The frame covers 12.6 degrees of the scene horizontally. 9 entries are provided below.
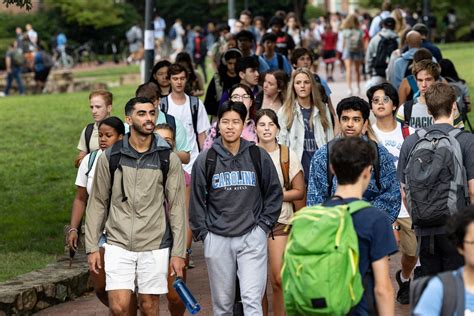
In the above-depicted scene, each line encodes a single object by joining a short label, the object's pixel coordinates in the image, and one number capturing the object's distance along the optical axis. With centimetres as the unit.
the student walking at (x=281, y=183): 1505
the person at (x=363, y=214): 972
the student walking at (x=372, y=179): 1265
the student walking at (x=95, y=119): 1695
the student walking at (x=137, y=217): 1354
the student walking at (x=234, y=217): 1378
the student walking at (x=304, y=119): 1789
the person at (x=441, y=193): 1325
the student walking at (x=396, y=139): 1665
